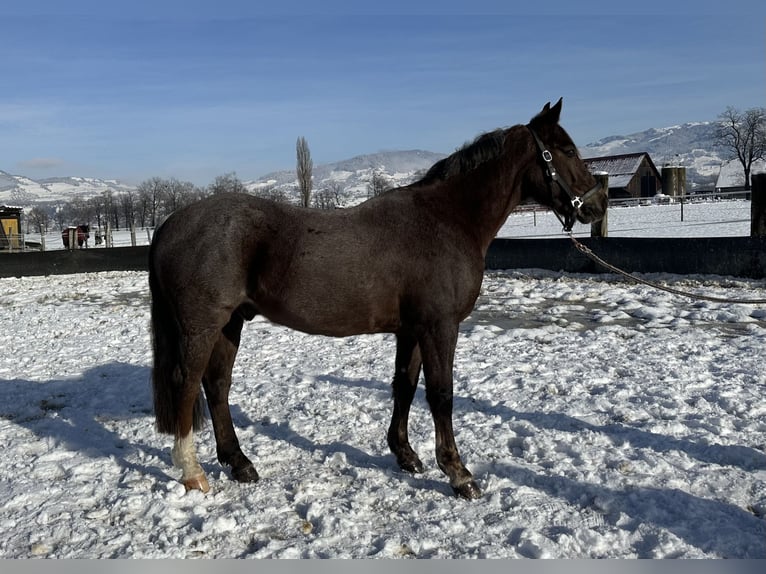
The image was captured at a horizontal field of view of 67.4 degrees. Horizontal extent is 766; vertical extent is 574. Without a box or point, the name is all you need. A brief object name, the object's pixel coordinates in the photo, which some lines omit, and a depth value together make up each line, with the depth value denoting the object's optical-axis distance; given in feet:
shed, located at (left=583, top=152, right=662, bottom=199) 182.70
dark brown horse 10.79
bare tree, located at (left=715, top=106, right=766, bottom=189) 214.90
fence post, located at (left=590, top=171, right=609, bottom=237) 37.59
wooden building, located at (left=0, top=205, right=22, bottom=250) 116.78
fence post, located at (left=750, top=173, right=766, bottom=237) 29.14
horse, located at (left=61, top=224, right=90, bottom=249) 96.64
